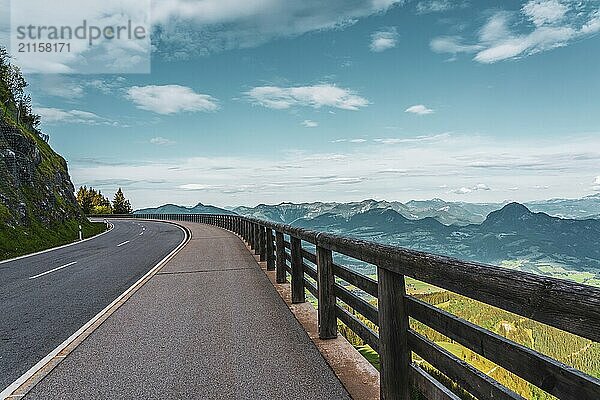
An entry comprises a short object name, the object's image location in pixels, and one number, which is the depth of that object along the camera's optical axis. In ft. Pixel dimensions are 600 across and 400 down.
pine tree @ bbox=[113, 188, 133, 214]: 396.98
